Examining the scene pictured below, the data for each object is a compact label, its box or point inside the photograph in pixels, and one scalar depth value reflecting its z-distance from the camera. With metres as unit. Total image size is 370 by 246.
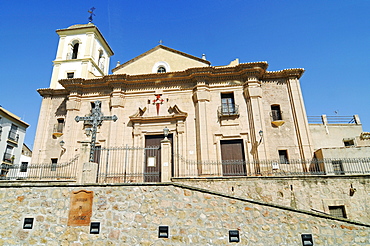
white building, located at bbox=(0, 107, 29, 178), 25.83
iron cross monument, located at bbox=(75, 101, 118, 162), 9.78
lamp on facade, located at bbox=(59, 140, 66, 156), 15.02
